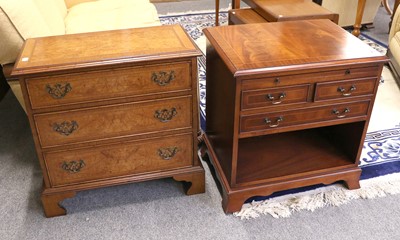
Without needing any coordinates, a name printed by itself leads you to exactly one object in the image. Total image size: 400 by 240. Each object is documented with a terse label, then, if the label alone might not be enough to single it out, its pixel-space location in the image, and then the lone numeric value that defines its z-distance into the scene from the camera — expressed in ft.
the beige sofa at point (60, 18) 4.82
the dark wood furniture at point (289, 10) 7.53
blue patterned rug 5.01
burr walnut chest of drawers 4.19
